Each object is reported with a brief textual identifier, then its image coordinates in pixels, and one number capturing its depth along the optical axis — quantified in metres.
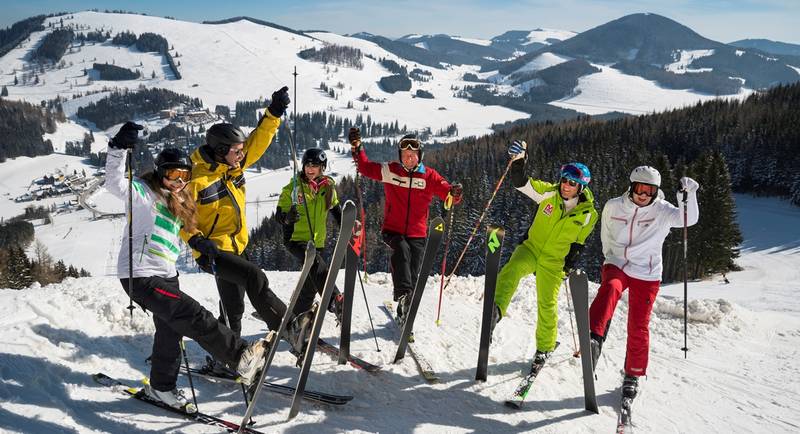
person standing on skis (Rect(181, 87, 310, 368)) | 5.02
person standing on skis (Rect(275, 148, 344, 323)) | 6.87
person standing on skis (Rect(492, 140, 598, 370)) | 5.81
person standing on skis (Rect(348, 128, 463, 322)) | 6.79
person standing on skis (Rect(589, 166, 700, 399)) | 5.50
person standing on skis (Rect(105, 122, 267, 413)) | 4.29
